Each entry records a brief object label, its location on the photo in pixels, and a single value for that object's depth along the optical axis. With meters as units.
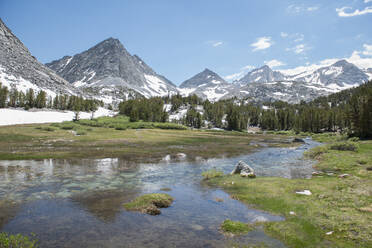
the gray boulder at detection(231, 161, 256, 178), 27.27
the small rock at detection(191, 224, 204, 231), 14.23
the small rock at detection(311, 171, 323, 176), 27.93
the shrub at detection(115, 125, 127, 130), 107.06
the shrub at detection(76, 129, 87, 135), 79.44
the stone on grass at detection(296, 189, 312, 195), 19.78
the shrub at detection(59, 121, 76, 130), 91.59
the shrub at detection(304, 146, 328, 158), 44.50
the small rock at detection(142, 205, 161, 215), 16.80
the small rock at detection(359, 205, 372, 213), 15.30
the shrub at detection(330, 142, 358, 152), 45.39
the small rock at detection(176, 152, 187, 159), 44.72
